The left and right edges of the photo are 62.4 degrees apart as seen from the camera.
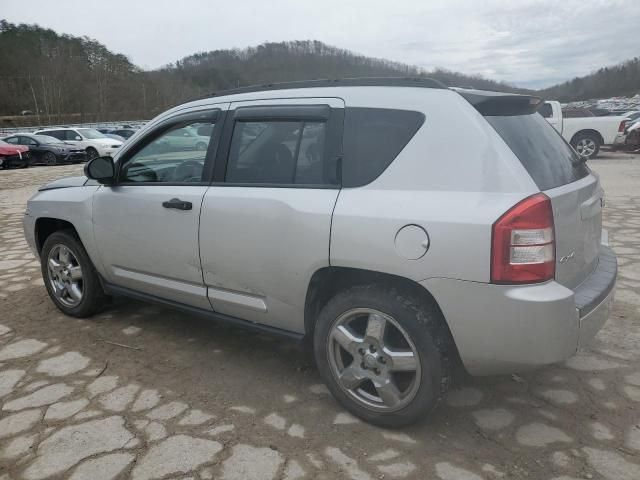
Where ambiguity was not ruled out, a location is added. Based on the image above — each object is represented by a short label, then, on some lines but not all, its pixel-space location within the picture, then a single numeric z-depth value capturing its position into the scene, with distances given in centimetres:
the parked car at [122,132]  2939
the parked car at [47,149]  2209
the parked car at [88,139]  2281
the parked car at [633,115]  2473
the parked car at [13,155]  2061
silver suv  225
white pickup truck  1625
